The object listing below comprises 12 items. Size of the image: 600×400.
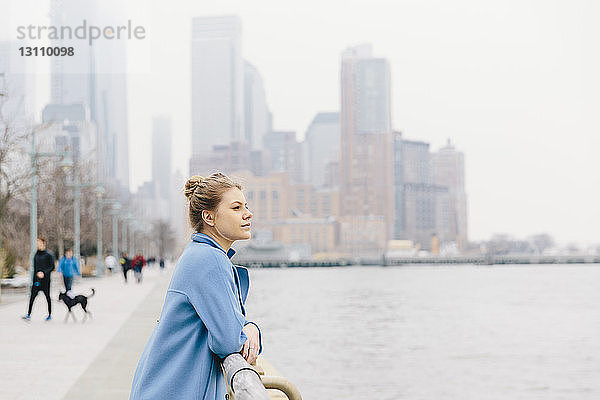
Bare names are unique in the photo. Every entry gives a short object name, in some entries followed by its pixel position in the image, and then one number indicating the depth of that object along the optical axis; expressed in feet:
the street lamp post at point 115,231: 174.50
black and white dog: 57.41
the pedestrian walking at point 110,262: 163.10
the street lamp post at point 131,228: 220.64
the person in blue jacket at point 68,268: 74.08
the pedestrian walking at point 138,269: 138.41
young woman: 9.11
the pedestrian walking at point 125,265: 135.12
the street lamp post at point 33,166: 82.98
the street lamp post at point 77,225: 126.31
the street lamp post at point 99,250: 155.53
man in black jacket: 57.36
